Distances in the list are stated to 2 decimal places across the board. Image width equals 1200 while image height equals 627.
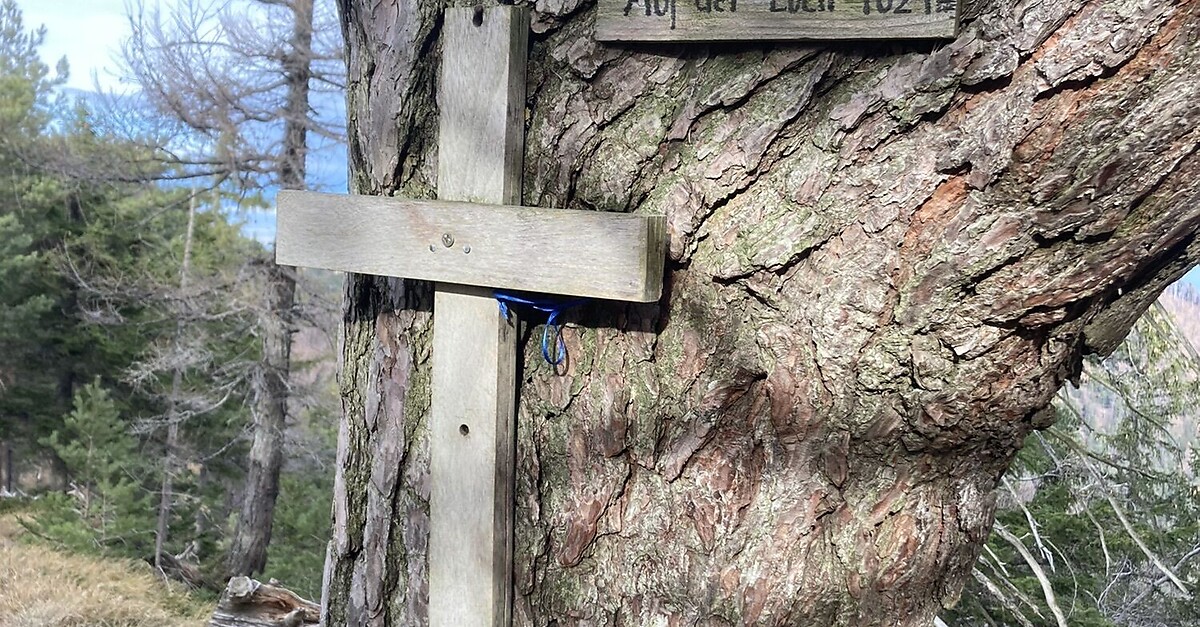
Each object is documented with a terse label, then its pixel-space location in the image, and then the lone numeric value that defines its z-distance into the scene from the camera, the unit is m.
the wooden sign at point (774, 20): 1.30
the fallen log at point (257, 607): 3.32
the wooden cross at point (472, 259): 1.56
